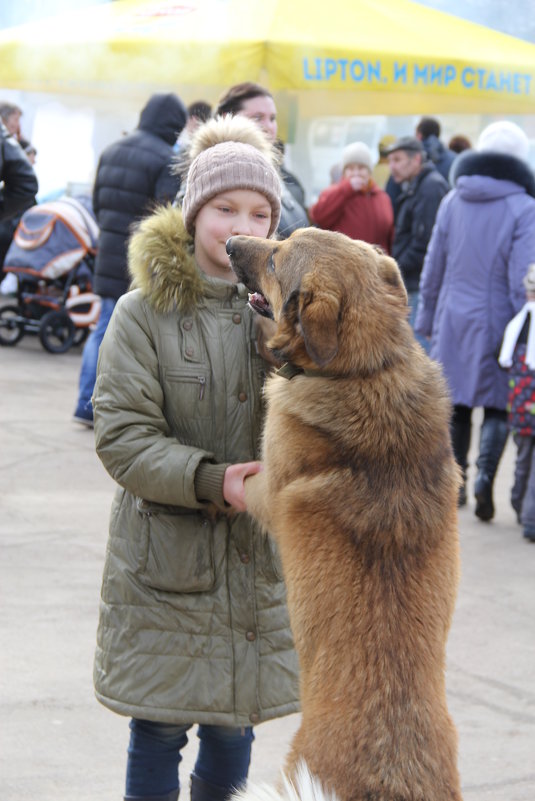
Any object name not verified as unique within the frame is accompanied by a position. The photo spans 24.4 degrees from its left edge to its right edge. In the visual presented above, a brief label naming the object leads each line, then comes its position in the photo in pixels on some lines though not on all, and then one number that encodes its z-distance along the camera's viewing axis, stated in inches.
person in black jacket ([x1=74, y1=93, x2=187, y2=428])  326.0
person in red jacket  368.2
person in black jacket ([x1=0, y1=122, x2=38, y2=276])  275.6
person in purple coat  287.0
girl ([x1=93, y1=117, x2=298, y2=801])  112.1
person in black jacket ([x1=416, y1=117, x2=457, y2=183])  490.3
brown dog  92.1
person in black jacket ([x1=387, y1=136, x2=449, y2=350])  368.2
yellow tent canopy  424.5
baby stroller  473.4
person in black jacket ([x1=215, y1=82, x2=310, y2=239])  246.4
